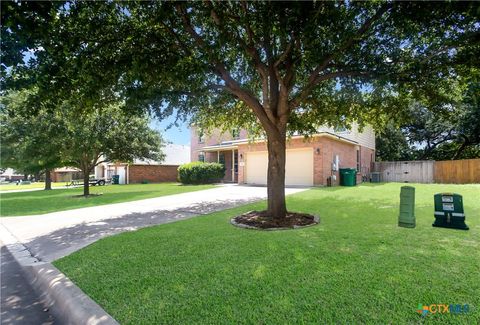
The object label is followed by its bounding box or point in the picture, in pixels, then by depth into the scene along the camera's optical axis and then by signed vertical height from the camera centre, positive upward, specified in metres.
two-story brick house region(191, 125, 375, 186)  16.55 +0.90
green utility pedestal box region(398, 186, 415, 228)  6.04 -0.91
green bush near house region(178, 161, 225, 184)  21.92 -0.25
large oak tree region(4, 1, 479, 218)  5.69 +2.96
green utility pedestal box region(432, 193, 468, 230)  5.83 -0.96
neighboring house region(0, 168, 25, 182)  70.95 -1.93
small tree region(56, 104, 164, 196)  13.08 +1.59
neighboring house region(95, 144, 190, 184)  31.03 +0.04
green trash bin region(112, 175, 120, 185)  32.25 -1.16
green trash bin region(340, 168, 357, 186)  17.05 -0.54
